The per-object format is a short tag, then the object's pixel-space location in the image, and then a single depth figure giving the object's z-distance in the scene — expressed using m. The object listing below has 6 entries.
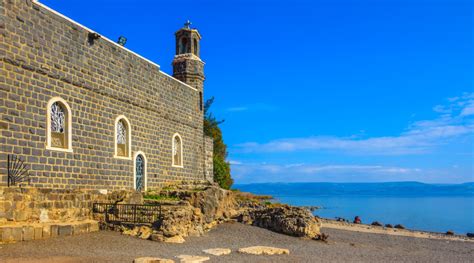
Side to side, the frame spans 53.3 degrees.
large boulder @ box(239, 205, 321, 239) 21.05
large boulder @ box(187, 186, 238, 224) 21.55
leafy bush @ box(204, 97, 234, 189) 42.03
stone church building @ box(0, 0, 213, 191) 15.53
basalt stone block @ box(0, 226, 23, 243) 13.66
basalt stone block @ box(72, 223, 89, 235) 16.13
